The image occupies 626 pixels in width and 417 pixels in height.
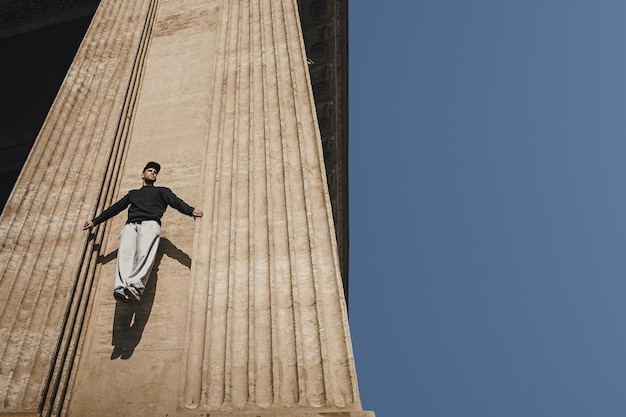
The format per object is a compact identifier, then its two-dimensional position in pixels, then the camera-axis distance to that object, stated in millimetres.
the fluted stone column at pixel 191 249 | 4883
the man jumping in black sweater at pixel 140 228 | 5383
